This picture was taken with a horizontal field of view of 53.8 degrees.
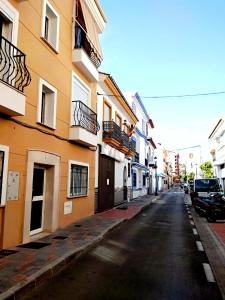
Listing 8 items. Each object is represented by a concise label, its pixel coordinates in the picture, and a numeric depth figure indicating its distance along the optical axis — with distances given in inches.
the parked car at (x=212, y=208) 420.9
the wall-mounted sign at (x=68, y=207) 330.8
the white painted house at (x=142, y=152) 872.9
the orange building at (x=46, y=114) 222.4
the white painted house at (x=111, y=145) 493.3
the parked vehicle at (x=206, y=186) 668.7
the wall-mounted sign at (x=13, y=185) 224.4
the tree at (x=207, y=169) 1402.3
